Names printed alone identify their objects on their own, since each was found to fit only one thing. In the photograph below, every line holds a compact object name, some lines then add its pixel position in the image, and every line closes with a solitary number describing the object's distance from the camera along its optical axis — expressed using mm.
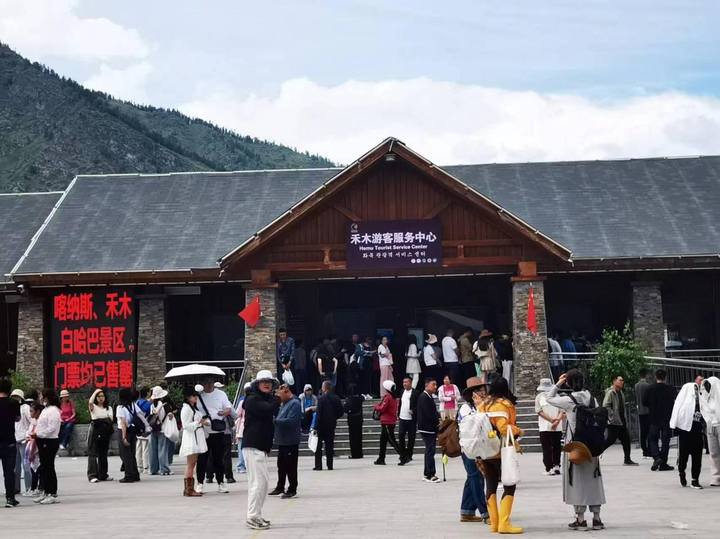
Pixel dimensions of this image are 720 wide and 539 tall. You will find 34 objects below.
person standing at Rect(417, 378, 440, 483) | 19391
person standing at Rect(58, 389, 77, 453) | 25652
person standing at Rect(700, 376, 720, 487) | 16719
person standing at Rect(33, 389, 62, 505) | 17719
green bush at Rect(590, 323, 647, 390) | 27203
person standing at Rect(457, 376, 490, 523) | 13781
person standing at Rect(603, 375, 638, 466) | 21047
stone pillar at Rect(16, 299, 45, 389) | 31266
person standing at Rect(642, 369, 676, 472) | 19828
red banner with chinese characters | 30891
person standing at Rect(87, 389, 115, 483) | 21141
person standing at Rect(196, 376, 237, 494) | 18359
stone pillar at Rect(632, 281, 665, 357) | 30438
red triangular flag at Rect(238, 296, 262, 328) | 29500
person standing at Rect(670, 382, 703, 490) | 16766
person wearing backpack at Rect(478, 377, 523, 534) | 12695
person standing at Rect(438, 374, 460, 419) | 23078
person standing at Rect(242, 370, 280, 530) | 13633
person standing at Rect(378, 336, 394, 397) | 28589
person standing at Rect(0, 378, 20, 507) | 17078
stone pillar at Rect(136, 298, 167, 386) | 31016
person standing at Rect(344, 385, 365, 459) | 24719
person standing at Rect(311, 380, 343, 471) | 22609
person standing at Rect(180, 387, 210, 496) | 17766
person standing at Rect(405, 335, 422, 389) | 28922
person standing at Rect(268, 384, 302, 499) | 17359
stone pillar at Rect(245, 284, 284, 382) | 29453
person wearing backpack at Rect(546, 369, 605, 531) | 12930
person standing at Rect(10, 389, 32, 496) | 18578
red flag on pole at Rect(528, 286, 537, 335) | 29125
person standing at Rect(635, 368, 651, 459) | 22048
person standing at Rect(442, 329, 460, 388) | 28969
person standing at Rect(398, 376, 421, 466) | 22766
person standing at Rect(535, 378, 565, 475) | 19703
